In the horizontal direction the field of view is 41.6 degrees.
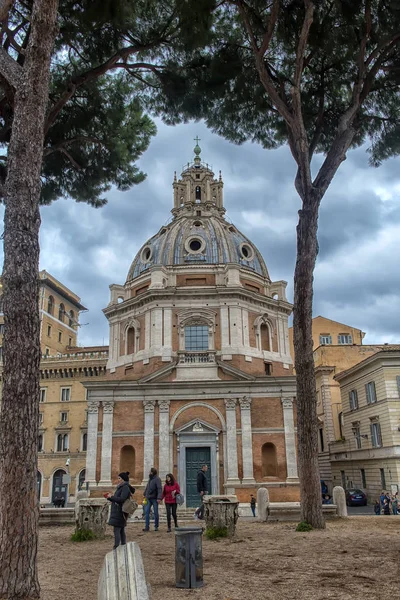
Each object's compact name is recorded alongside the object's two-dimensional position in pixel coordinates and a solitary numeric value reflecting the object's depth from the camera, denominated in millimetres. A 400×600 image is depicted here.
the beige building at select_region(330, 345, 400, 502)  28031
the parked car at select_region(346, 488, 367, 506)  28891
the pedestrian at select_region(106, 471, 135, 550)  8664
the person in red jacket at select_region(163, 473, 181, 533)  12226
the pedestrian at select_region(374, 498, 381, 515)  23581
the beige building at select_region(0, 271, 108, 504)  41156
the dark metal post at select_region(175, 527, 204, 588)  6090
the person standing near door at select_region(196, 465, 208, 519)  16250
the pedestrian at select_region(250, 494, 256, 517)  22638
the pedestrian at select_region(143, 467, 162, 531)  12094
